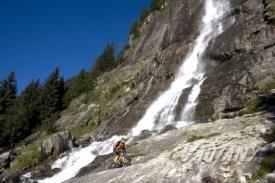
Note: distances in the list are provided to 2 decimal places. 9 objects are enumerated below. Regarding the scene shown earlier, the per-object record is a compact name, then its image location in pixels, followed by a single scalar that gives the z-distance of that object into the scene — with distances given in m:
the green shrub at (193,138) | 20.62
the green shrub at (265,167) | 11.77
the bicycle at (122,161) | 20.33
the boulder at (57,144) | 40.84
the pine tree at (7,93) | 76.26
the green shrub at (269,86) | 30.55
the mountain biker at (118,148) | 21.06
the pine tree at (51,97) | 75.50
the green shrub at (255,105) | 25.95
